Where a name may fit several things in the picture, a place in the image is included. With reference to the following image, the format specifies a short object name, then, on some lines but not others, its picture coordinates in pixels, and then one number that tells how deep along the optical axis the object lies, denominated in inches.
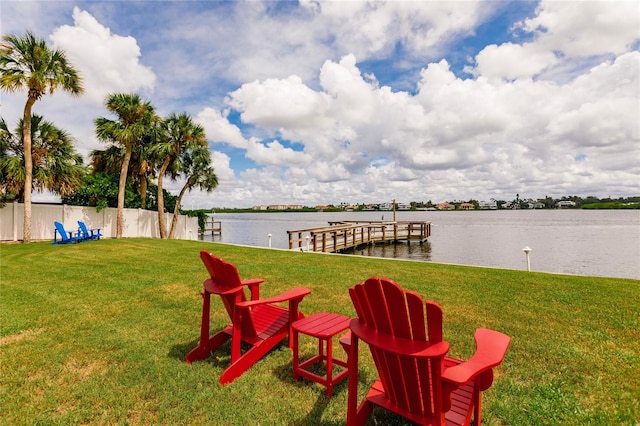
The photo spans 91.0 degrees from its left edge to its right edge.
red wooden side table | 122.9
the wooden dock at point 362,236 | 870.3
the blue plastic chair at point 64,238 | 597.9
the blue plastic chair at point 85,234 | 644.1
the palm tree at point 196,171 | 917.2
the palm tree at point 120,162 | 864.5
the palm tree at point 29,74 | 557.0
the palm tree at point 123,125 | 746.8
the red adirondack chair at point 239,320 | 134.0
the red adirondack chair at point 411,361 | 74.9
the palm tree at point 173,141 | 856.3
